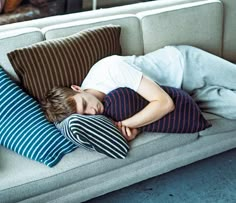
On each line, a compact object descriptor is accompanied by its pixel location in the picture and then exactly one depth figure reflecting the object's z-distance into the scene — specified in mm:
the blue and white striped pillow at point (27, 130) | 1475
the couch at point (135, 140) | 1470
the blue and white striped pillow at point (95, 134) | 1438
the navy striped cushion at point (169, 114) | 1580
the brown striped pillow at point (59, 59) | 1644
